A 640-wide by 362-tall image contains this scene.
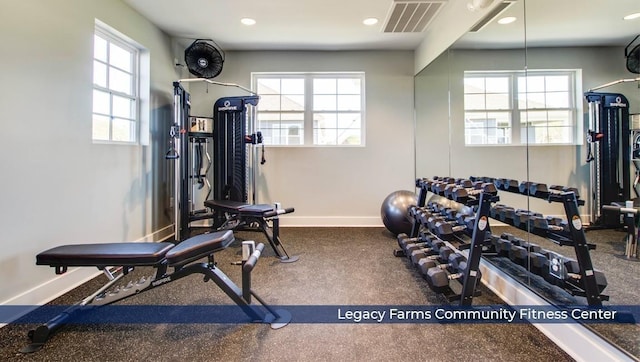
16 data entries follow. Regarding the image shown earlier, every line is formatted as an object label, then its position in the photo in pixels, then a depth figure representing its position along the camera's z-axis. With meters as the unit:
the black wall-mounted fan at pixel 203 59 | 3.84
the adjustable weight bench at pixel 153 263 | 1.67
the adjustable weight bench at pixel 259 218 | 3.05
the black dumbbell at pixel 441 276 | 1.93
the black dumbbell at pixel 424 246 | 2.42
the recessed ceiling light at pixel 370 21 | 3.42
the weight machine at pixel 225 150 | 3.83
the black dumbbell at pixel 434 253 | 2.26
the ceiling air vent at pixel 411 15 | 2.91
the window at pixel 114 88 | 2.81
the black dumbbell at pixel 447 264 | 2.08
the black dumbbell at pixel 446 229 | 2.18
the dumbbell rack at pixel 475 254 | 1.90
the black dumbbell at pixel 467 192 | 1.96
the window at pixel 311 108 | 4.56
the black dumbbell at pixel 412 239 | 2.73
